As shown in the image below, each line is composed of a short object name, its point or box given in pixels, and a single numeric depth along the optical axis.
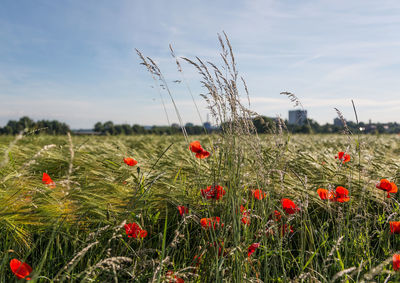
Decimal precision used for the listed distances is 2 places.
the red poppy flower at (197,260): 1.24
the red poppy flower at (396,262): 1.01
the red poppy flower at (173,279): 0.98
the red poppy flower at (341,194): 1.46
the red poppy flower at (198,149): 1.61
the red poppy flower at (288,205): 1.41
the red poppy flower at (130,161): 1.91
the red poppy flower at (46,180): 1.55
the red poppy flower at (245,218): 1.23
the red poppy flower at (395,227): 1.32
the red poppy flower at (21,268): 1.01
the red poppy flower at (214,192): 1.36
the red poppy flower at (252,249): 1.16
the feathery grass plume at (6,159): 0.67
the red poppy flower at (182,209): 1.39
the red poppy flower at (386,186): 1.44
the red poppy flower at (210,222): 1.26
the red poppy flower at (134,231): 1.26
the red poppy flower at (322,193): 1.43
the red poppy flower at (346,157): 1.85
